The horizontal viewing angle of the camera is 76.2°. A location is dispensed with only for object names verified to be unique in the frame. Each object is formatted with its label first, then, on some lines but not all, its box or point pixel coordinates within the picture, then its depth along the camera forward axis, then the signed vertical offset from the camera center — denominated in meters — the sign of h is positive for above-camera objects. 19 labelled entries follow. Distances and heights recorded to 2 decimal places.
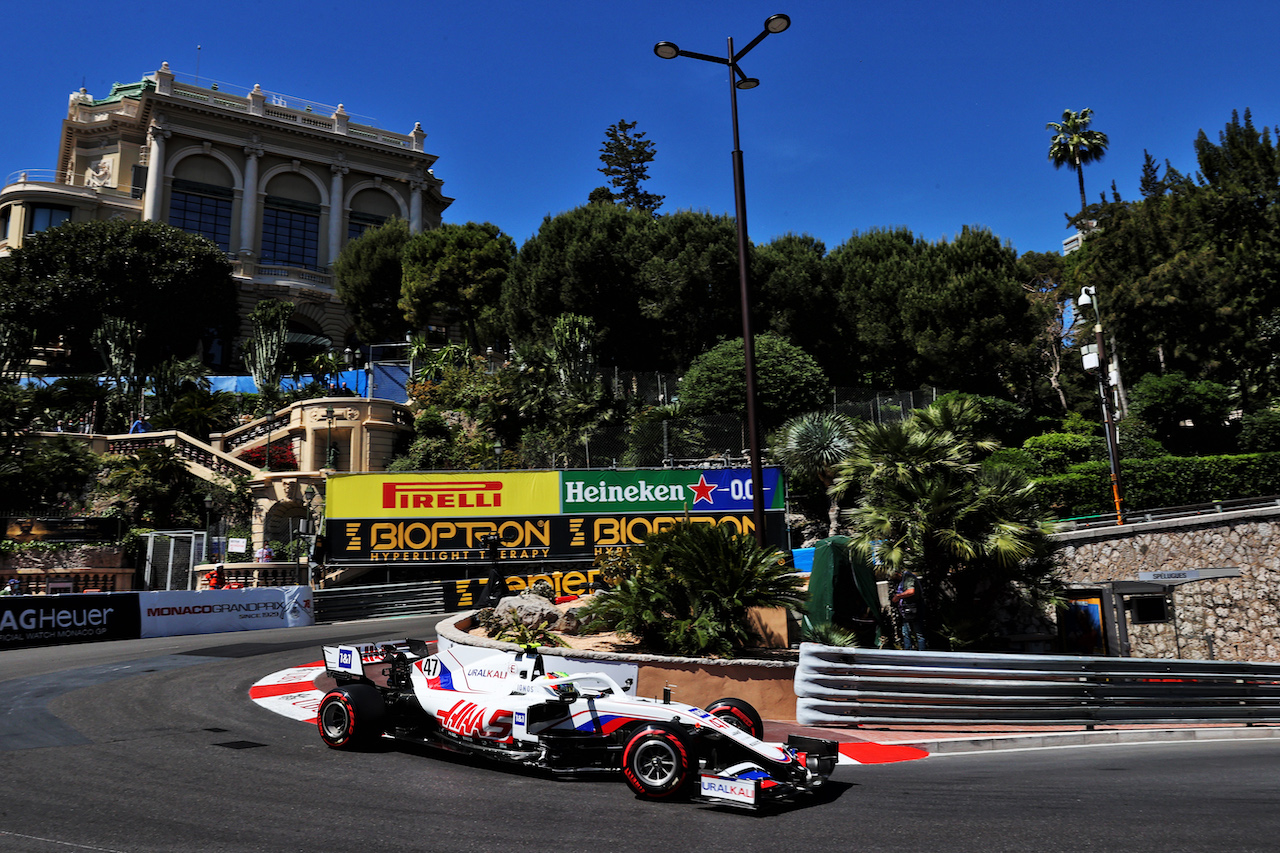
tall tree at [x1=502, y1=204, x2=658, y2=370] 41.53 +13.68
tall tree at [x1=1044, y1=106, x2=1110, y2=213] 66.69 +32.32
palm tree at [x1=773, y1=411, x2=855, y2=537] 28.33 +3.40
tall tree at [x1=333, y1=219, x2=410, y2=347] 56.69 +18.60
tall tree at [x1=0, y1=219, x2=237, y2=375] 49.59 +16.47
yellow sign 26.77 +1.76
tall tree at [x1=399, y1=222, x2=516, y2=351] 50.19 +16.70
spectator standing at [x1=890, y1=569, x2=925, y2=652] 13.18 -1.07
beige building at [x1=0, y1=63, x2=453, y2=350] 60.62 +29.62
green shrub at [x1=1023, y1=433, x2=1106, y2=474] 30.52 +3.34
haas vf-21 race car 7.08 -1.73
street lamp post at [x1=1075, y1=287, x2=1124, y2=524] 23.38 +4.95
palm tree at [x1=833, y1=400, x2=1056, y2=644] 14.41 +0.43
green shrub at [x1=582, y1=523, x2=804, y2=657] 11.45 -0.68
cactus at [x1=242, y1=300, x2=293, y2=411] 47.69 +12.19
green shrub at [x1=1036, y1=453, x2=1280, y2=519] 26.77 +1.80
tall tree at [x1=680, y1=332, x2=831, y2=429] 33.81 +6.62
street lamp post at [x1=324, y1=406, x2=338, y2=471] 34.78 +4.22
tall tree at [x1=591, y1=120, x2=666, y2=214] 66.06 +30.83
